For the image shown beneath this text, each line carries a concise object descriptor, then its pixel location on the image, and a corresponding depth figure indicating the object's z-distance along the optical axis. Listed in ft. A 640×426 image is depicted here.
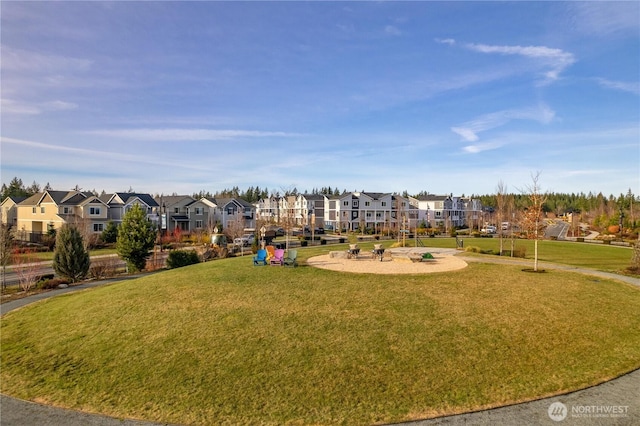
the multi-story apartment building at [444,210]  307.99
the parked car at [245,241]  160.87
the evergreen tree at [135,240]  102.83
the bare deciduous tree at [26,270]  79.23
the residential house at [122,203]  200.54
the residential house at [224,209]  239.30
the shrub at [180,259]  105.60
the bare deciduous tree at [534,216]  79.87
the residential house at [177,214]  225.29
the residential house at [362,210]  270.46
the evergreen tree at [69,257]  89.10
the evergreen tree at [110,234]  175.83
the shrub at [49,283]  81.41
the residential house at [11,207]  225.15
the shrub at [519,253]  110.67
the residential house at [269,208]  352.69
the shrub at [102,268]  96.53
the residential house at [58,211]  188.14
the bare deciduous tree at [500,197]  183.52
